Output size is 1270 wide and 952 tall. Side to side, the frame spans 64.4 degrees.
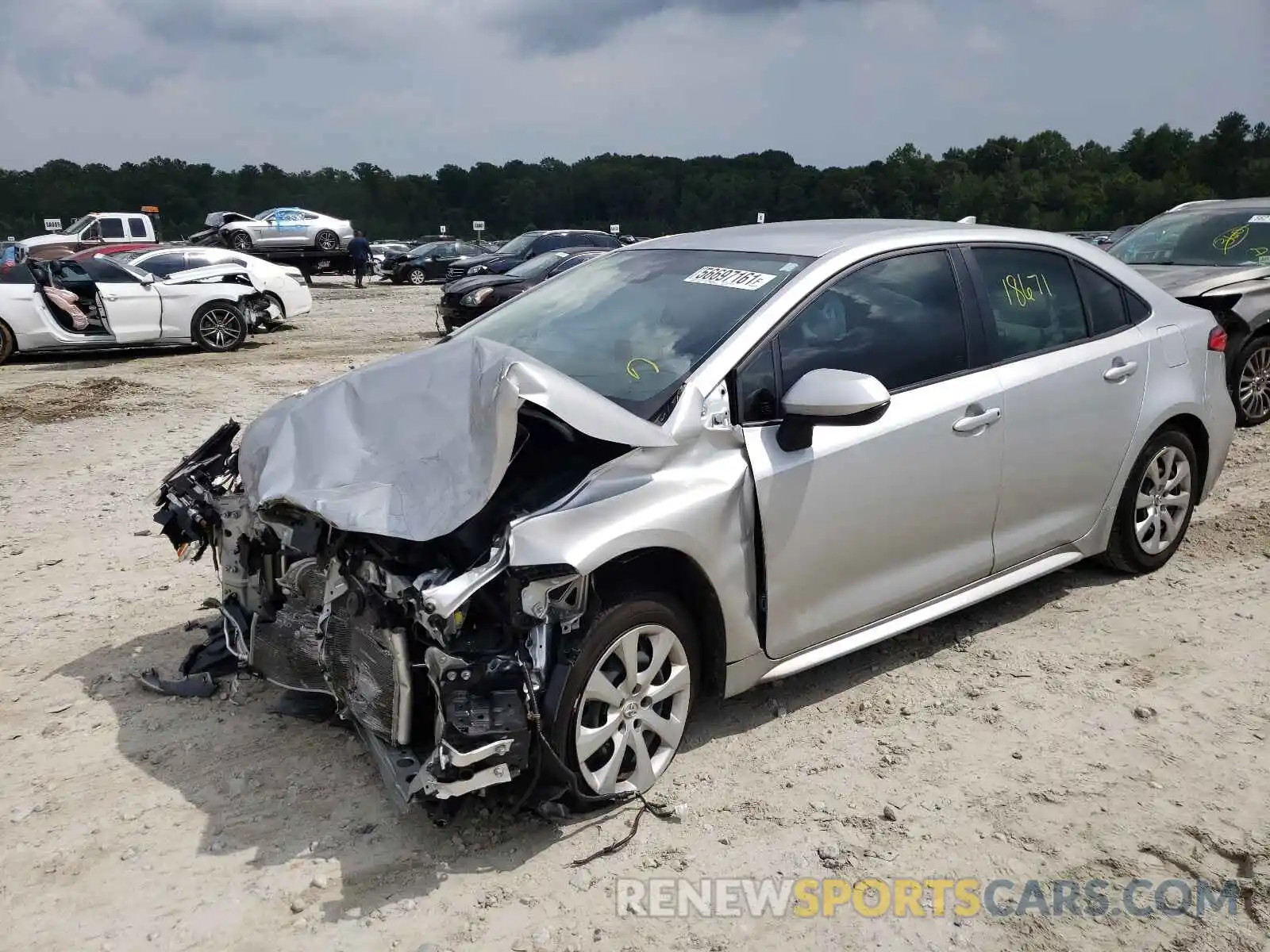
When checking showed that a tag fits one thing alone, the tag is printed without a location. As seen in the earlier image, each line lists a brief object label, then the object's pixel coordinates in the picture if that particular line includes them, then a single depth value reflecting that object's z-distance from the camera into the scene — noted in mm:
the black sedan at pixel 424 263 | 30453
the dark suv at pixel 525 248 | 20969
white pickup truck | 28734
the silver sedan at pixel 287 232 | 29922
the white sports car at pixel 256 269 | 16688
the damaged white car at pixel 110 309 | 13328
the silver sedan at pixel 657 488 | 2975
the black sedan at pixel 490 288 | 14609
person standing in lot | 29734
